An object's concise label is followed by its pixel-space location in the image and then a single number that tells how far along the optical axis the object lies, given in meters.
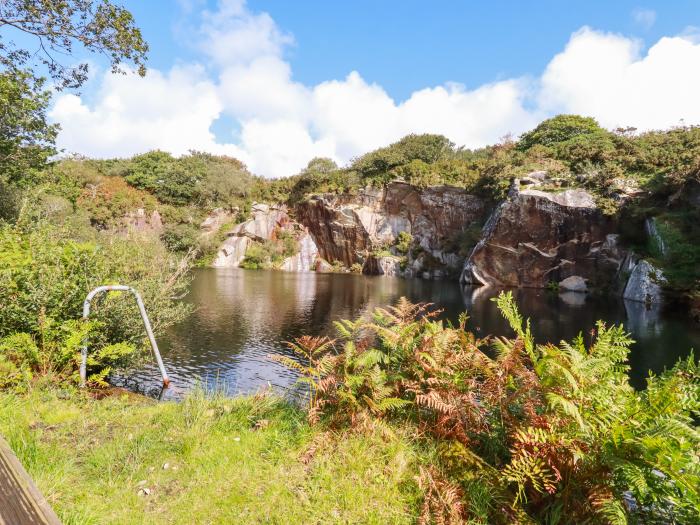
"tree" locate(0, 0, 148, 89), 9.48
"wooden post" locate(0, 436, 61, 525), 0.83
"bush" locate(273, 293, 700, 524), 2.47
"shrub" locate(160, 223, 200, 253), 45.47
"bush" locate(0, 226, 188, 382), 5.77
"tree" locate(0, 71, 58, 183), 15.56
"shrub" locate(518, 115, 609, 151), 39.81
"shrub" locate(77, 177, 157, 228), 44.28
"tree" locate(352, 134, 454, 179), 48.61
